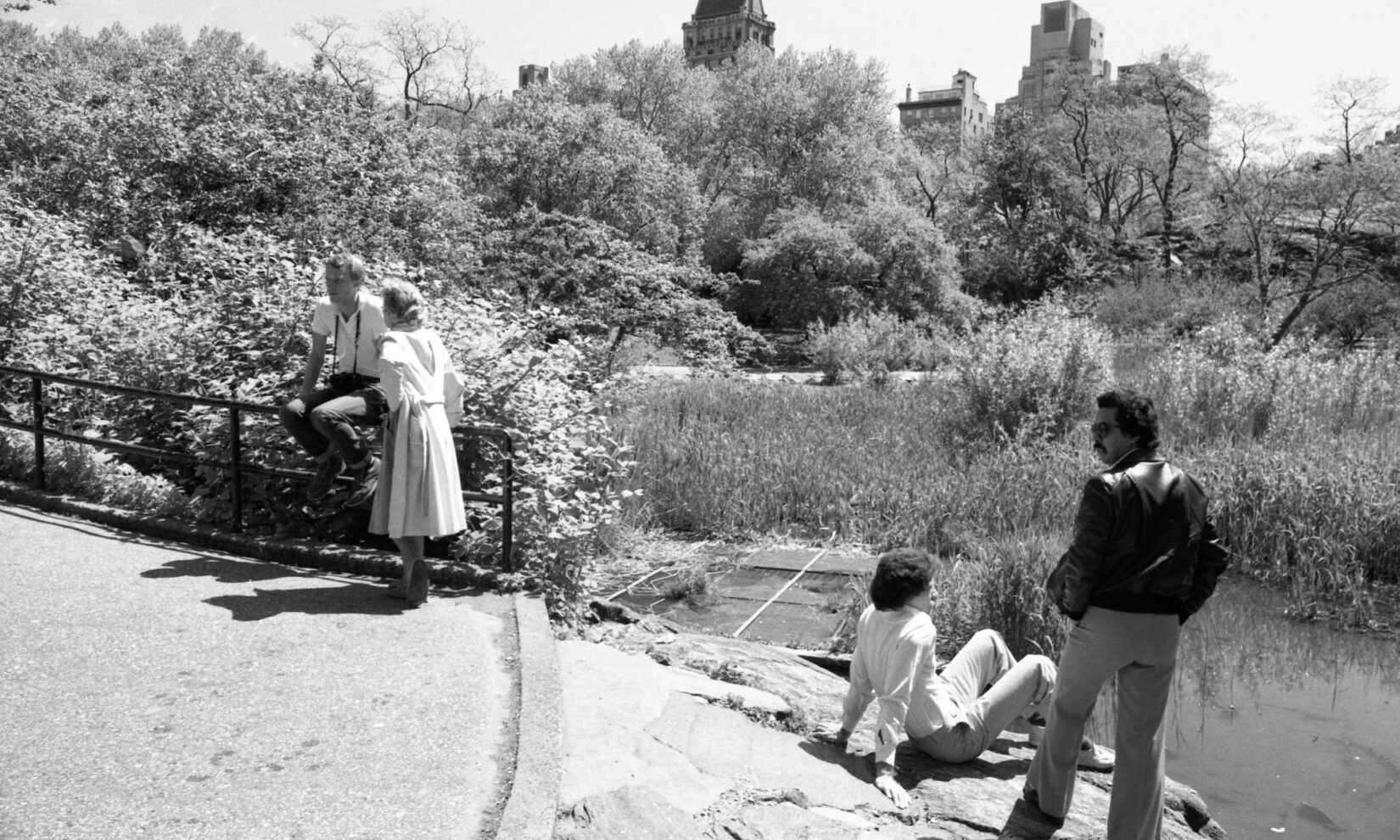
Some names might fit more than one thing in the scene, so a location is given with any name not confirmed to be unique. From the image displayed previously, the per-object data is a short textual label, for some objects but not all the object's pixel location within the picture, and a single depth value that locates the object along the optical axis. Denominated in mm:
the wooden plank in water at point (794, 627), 7852
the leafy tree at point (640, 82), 50750
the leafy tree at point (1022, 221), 42375
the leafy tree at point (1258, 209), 37062
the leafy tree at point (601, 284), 18406
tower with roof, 172375
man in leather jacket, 4266
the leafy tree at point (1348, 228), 34156
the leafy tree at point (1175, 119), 46406
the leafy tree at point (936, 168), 50656
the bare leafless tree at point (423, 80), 44969
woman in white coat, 5883
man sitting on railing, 6422
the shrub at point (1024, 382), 14281
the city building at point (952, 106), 180750
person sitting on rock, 4906
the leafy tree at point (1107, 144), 47594
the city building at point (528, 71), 150200
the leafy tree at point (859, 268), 32375
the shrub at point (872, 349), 23500
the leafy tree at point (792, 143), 40000
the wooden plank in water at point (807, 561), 9586
